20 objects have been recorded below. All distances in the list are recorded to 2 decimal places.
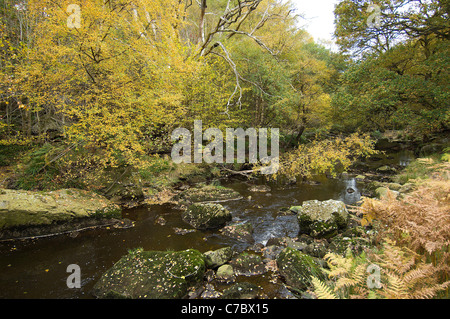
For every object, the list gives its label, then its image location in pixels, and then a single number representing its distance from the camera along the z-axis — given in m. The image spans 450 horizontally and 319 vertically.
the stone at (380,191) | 9.73
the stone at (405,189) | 8.45
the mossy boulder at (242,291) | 4.04
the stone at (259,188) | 12.01
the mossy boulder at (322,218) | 6.65
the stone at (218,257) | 5.04
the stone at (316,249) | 5.41
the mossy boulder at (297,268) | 4.29
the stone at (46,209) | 5.88
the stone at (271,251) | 5.57
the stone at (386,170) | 15.88
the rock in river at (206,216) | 7.26
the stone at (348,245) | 5.06
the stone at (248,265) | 4.92
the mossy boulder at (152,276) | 4.05
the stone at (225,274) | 4.69
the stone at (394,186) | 10.42
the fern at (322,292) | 2.63
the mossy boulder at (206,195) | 9.93
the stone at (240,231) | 6.60
